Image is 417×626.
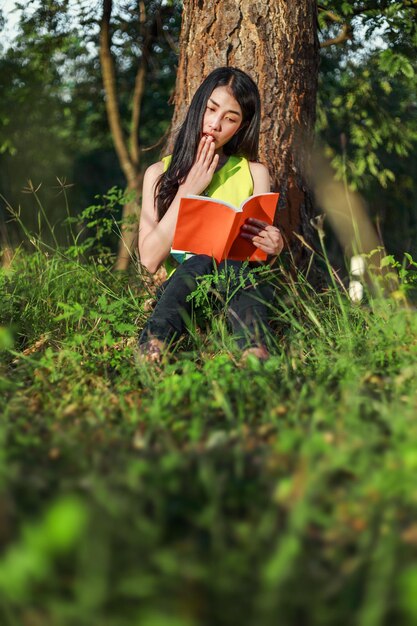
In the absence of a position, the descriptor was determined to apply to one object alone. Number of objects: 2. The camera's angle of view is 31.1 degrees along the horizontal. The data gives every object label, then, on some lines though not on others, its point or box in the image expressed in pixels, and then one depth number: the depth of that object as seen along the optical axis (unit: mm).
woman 3586
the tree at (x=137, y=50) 9125
